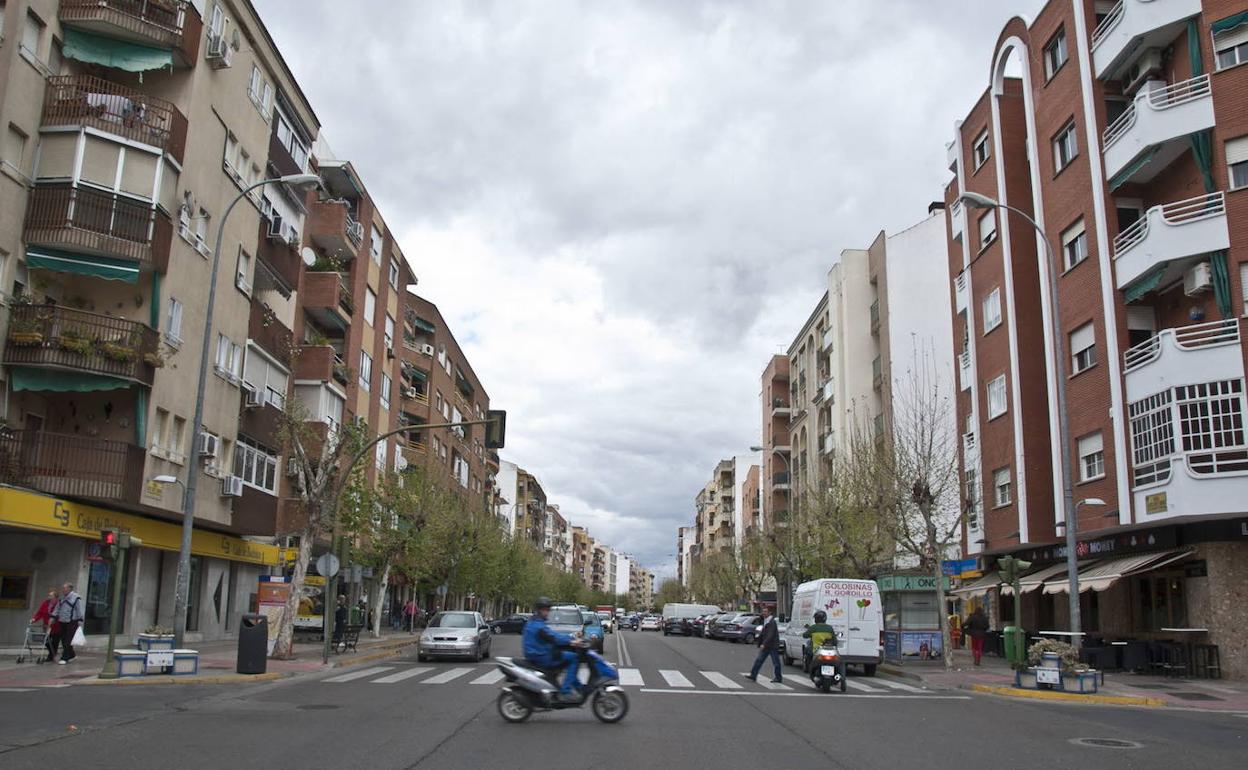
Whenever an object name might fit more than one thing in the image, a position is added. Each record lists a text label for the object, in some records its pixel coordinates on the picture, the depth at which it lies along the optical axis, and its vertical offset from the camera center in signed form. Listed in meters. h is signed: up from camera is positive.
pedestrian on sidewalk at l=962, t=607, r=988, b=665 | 27.11 -0.71
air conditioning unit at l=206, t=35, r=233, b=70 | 28.17 +14.65
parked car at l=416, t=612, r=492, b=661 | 27.08 -1.22
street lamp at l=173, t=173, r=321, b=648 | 20.36 +1.90
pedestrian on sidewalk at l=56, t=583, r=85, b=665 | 20.23 -0.62
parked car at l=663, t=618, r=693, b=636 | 65.81 -1.90
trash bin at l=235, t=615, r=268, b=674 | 19.23 -1.09
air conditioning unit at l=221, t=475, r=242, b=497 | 30.17 +2.96
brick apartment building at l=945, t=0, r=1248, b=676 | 22.97 +7.75
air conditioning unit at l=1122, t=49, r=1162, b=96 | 25.80 +13.65
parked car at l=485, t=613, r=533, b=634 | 61.71 -1.89
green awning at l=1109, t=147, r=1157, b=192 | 25.03 +10.81
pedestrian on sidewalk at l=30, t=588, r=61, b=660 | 20.22 -0.73
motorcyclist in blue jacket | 12.99 -0.73
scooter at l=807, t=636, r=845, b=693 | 19.58 -1.32
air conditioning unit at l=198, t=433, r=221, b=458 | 28.67 +4.01
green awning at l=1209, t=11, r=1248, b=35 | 23.59 +13.46
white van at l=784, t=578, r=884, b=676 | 25.11 -0.35
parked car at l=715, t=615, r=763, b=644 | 50.69 -1.54
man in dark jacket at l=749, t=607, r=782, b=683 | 21.31 -0.97
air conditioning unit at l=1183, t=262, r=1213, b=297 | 23.56 +7.55
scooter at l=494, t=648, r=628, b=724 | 12.80 -1.23
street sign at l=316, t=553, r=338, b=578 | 24.42 +0.56
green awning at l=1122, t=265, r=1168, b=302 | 24.62 +7.85
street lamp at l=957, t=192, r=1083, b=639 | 21.11 +3.21
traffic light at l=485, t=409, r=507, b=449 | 20.77 +3.41
